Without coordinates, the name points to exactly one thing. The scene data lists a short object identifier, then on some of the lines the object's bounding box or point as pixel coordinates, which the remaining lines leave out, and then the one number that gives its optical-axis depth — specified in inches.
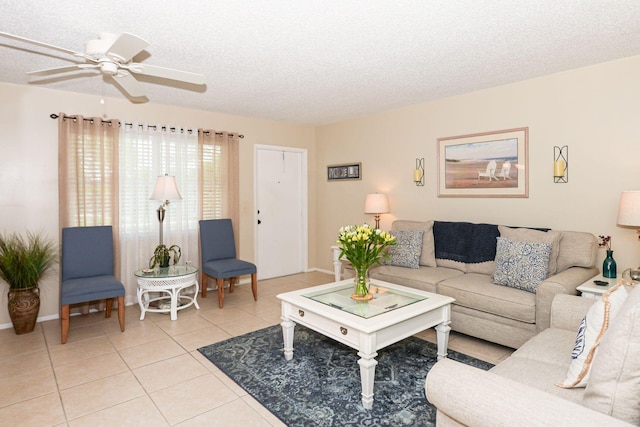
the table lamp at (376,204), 188.9
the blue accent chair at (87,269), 128.0
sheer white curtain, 169.2
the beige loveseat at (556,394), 45.3
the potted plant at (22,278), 133.8
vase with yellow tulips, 109.3
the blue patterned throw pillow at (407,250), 155.9
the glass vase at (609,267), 118.2
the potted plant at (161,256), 161.9
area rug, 85.2
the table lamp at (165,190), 160.2
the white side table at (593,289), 104.2
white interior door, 219.9
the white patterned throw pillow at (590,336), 60.2
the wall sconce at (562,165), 135.9
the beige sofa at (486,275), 111.3
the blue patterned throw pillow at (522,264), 118.9
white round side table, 147.8
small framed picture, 213.8
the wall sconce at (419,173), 180.5
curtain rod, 150.7
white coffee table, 88.9
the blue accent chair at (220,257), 165.2
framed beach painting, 148.0
